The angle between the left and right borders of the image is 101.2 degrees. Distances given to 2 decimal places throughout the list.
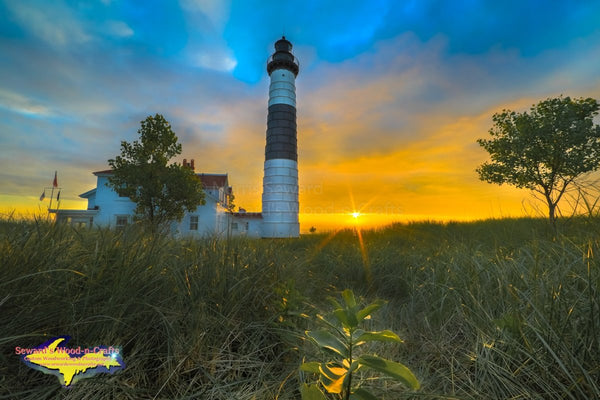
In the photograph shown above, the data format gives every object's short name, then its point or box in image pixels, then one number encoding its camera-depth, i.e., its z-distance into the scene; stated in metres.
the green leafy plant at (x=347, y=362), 0.99
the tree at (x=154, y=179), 17.77
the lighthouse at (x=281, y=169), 21.81
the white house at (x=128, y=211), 20.41
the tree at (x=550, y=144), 12.11
